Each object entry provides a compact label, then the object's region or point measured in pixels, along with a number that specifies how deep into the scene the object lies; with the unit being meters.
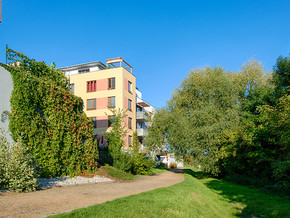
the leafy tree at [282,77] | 19.57
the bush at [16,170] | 8.45
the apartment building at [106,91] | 33.19
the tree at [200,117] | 20.41
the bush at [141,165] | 20.30
